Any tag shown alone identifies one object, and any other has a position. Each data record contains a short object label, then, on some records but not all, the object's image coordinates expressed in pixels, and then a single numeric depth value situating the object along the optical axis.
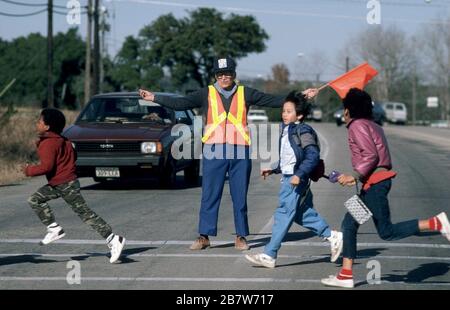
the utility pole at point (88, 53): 44.12
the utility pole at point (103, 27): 66.18
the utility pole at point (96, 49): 42.88
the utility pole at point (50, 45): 42.69
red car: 16.72
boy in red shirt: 9.39
